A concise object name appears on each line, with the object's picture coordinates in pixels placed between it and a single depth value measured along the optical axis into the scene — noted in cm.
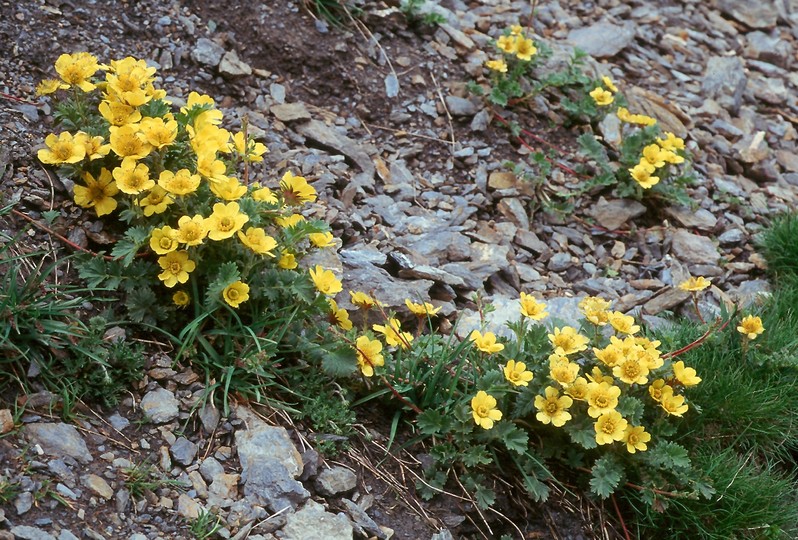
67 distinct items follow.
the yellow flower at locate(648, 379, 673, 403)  303
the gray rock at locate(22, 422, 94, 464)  251
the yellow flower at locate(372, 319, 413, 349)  307
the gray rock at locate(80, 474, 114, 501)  246
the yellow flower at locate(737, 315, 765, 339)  335
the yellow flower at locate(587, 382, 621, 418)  291
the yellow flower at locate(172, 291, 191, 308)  288
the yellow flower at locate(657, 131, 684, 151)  432
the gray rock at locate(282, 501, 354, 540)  258
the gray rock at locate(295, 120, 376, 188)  417
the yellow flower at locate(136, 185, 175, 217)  291
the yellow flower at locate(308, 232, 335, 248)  308
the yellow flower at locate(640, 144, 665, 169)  430
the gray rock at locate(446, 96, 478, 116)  460
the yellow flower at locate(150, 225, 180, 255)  280
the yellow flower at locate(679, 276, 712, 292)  339
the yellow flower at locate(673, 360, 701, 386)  304
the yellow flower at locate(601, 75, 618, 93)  469
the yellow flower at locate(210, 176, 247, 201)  294
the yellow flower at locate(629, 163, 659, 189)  426
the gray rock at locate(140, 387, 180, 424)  273
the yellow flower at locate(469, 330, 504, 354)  301
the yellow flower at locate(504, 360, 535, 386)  291
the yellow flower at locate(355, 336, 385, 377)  293
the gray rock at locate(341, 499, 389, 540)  270
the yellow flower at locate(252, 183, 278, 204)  311
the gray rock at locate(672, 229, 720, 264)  426
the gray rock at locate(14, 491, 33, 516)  231
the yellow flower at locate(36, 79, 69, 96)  311
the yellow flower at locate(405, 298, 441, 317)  318
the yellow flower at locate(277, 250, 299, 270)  299
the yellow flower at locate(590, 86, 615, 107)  454
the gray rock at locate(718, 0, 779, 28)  605
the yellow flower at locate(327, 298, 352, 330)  312
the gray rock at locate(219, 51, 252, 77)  416
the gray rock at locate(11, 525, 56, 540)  224
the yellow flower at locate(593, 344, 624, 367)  304
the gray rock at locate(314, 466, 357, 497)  274
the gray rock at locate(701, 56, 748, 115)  532
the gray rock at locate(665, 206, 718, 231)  443
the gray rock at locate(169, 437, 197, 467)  265
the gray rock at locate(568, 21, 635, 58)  534
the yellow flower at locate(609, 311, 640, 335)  316
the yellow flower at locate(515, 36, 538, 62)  462
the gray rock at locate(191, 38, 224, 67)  412
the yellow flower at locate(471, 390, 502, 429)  286
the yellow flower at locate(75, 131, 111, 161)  297
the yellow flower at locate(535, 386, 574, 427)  289
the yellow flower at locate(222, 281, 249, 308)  280
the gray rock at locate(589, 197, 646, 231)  439
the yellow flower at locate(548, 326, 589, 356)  303
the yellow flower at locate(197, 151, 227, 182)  292
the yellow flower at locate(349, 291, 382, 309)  310
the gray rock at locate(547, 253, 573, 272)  416
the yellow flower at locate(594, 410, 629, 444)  289
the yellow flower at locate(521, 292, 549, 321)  310
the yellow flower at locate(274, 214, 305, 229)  304
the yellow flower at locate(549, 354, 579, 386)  291
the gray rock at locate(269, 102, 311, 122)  418
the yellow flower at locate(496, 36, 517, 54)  461
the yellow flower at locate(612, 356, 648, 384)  296
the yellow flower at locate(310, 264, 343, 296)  296
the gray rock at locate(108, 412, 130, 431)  268
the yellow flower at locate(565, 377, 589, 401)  293
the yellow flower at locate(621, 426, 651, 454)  295
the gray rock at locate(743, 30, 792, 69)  583
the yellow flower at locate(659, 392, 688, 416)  300
